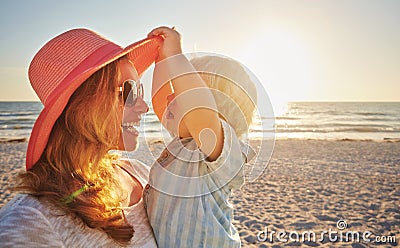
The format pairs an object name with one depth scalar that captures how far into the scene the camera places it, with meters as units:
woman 0.97
